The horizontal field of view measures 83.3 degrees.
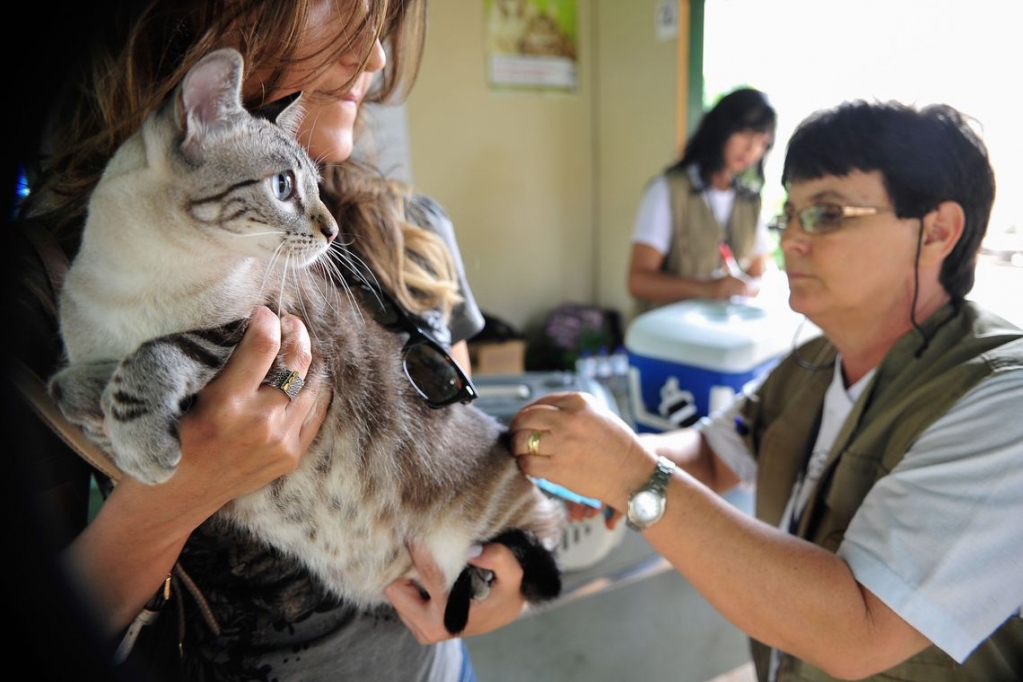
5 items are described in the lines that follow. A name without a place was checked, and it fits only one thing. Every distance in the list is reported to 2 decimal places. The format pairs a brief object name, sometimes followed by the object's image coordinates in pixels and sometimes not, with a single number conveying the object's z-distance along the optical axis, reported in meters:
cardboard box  3.11
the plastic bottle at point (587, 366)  3.05
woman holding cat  0.57
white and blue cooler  1.89
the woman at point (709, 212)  2.46
